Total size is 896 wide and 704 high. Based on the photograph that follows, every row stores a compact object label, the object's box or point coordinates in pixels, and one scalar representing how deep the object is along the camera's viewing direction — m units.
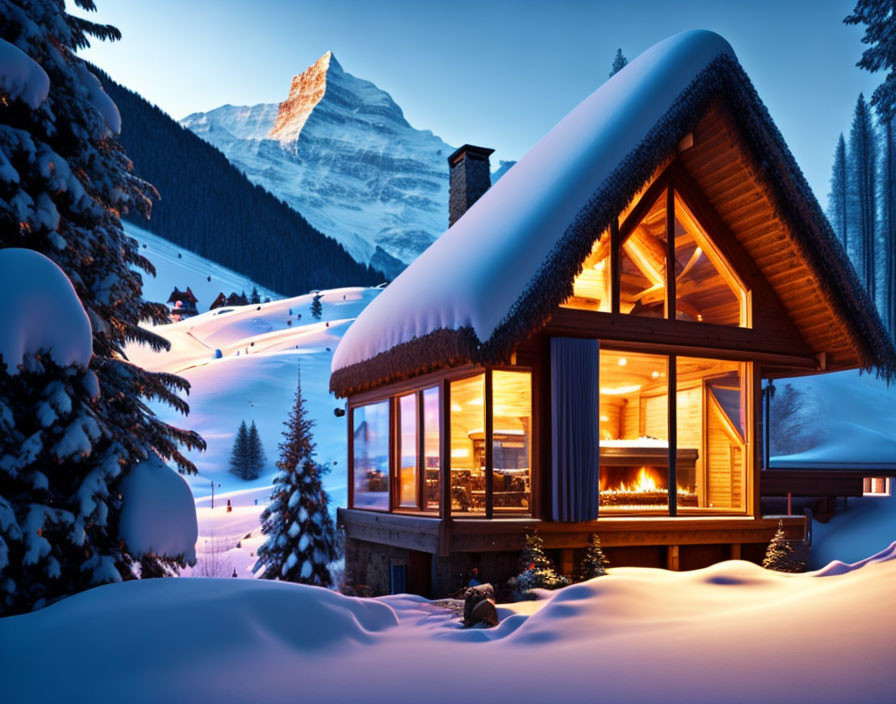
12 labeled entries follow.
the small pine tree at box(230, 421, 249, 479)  46.94
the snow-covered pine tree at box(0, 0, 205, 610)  6.08
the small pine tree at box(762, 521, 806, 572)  9.77
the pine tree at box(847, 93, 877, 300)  46.50
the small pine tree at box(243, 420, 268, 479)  46.84
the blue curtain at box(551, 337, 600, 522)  8.98
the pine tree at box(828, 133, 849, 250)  48.72
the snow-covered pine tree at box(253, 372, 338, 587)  17.31
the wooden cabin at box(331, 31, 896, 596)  8.27
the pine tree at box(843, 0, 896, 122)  19.78
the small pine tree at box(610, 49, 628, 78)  41.56
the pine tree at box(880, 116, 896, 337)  40.26
